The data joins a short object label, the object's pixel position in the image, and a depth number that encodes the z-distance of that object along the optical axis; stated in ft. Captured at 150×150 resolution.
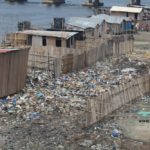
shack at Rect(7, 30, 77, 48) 133.28
